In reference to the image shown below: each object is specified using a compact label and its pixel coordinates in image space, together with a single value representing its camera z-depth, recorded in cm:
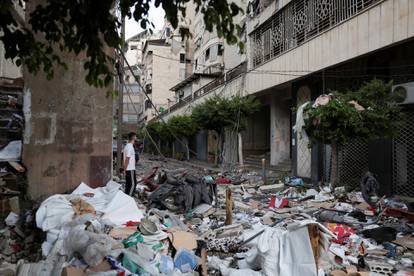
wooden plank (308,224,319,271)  401
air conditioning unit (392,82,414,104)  1066
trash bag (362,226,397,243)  650
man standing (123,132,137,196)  950
